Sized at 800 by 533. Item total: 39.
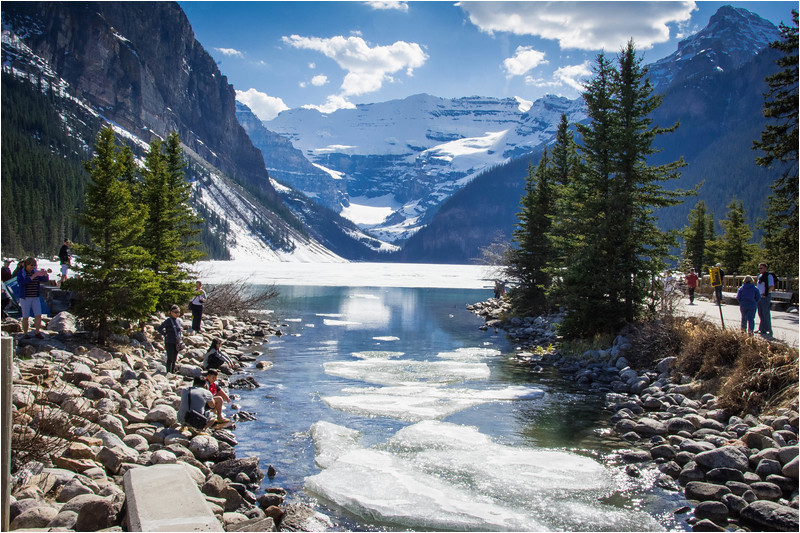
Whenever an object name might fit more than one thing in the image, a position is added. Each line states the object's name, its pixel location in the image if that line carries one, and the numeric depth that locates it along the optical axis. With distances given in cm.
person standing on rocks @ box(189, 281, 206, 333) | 2431
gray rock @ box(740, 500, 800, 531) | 806
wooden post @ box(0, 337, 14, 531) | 463
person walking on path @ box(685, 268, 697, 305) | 3039
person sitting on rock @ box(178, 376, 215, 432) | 1174
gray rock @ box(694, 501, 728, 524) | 859
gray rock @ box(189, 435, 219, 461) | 1071
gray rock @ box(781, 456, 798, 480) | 915
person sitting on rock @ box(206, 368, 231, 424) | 1313
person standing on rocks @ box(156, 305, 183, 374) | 1656
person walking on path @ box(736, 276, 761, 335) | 1652
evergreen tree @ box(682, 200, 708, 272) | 5922
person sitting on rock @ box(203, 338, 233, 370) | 1545
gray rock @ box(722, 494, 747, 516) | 865
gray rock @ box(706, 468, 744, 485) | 963
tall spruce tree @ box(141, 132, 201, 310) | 2439
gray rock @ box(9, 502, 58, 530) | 662
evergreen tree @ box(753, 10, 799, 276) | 2231
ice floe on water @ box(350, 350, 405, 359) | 2445
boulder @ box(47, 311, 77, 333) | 1728
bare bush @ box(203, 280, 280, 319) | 3403
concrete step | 645
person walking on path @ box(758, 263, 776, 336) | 1689
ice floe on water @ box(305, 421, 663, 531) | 873
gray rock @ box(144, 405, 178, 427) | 1197
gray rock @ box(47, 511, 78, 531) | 681
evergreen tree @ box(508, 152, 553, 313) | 3769
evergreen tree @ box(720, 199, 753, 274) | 4766
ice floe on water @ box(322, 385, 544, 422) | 1509
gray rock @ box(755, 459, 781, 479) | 951
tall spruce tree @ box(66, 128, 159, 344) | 1661
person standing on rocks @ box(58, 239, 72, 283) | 2392
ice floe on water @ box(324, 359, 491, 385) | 1962
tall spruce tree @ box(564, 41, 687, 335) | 2242
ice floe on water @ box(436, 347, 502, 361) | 2477
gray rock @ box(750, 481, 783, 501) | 886
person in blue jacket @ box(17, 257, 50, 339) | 1536
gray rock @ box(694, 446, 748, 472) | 993
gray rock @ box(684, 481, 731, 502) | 920
